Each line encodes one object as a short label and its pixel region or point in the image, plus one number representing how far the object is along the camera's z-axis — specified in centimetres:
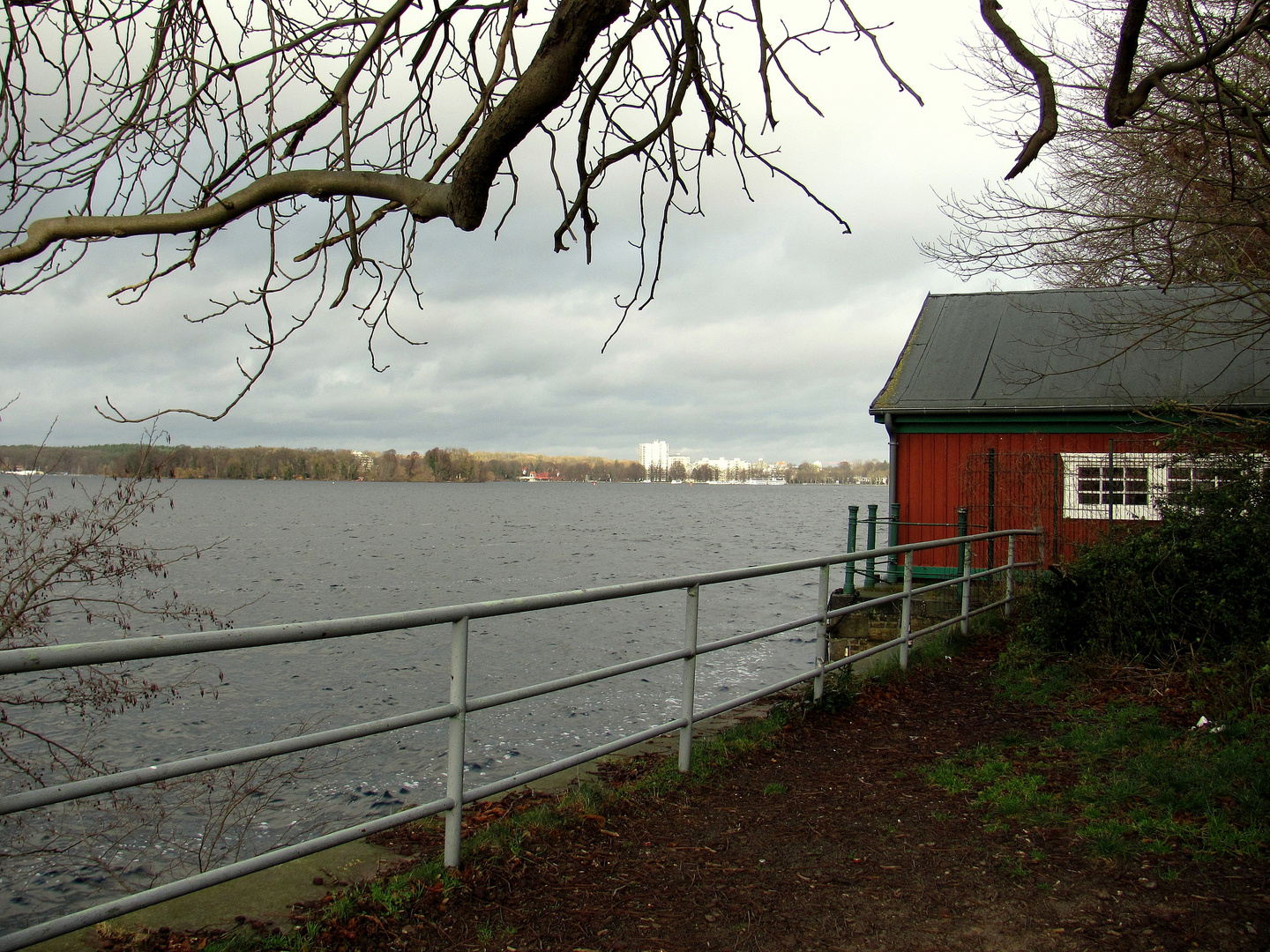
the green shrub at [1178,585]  717
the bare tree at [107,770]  677
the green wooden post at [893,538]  1478
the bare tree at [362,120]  297
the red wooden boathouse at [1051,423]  1441
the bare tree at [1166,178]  825
